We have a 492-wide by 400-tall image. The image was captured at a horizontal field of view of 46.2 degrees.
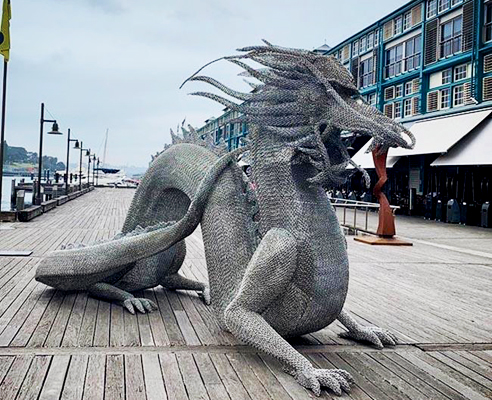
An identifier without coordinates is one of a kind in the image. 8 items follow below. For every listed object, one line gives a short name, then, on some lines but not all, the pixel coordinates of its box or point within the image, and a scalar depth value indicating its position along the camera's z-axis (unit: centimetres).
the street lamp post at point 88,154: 4551
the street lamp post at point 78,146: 3336
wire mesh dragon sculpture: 364
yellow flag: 1211
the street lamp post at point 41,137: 1786
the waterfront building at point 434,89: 1708
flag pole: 1314
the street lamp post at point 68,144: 3196
